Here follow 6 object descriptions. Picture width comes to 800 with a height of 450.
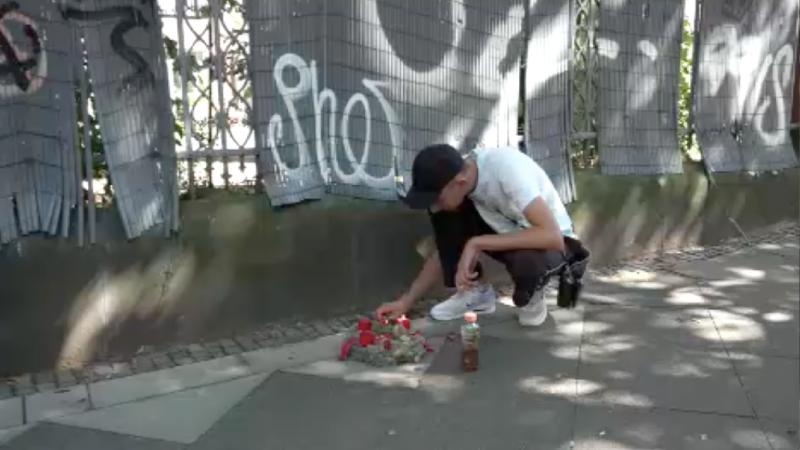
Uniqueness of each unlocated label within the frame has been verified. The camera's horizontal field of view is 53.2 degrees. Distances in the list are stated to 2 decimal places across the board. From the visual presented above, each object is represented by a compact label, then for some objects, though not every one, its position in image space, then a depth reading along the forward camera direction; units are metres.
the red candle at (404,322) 4.27
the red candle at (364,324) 4.18
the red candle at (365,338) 4.13
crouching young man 3.98
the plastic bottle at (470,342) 3.96
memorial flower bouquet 4.07
